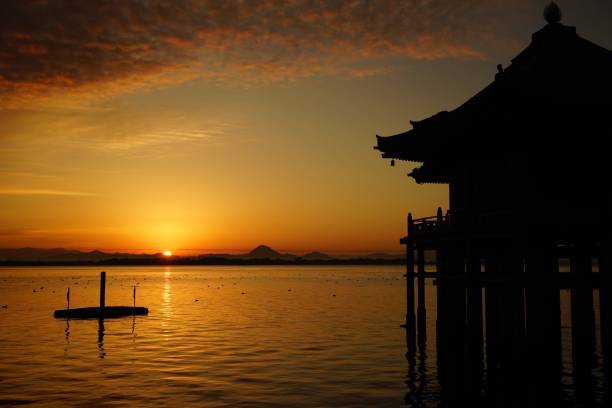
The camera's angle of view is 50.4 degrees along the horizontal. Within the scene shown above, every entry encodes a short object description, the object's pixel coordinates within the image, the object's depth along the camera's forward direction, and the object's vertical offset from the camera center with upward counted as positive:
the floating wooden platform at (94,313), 47.78 -4.40
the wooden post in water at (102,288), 48.09 -2.61
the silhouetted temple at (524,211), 19.98 +1.39
